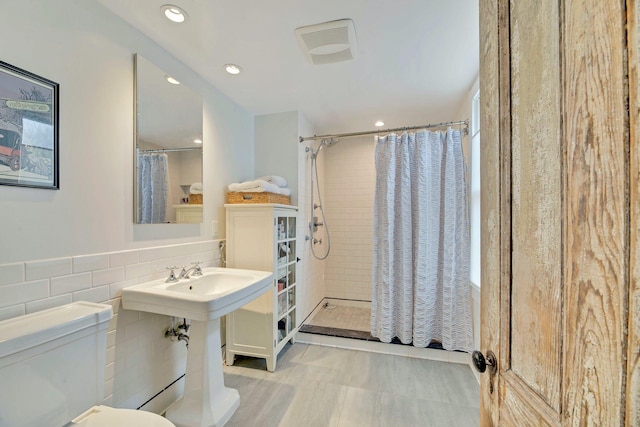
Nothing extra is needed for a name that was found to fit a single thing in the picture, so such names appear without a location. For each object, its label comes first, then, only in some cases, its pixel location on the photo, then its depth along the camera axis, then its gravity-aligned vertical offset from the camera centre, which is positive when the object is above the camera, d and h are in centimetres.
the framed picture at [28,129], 99 +35
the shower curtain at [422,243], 221 -27
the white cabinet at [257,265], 207 -42
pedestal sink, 131 -70
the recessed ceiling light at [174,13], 133 +107
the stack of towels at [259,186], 211 +23
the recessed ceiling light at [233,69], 185 +106
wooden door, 33 +0
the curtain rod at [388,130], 221 +76
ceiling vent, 146 +105
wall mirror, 152 +44
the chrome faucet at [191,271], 167 -39
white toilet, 82 -56
